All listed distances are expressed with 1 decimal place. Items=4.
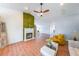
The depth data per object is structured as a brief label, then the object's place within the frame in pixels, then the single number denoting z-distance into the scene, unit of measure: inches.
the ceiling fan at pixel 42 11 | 112.3
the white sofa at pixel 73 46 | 104.8
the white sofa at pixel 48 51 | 101.5
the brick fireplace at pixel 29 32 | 132.2
